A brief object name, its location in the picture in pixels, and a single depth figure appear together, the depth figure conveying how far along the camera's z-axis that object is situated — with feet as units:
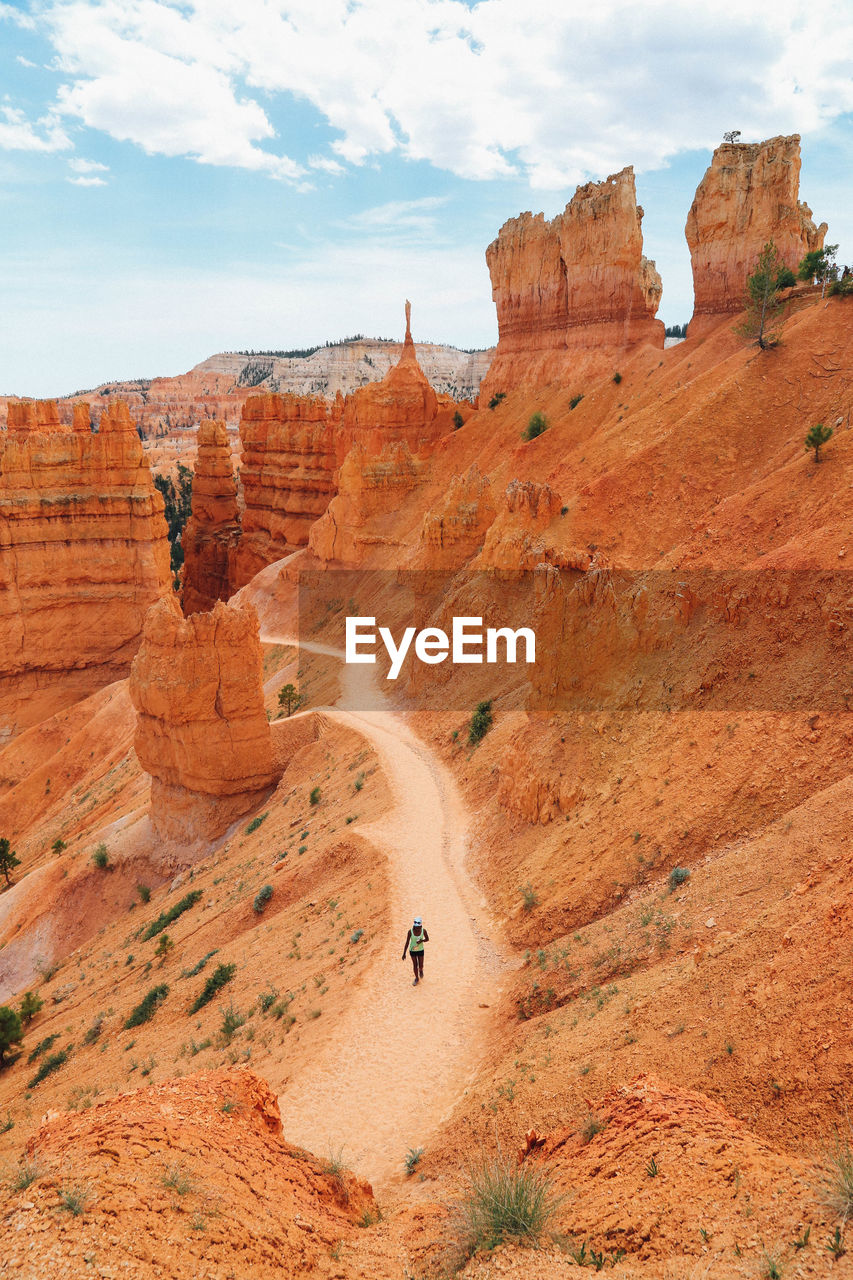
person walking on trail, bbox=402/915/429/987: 46.26
